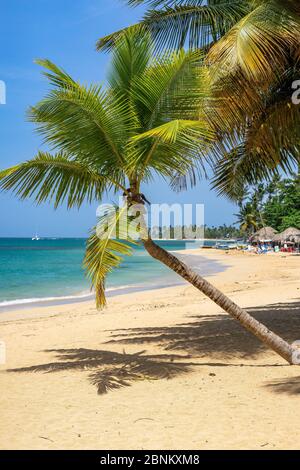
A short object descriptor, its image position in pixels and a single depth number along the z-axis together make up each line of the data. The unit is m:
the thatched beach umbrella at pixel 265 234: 58.28
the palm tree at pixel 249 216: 71.44
